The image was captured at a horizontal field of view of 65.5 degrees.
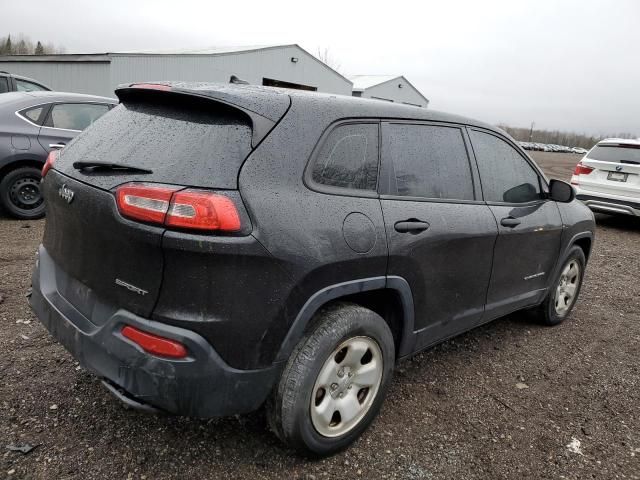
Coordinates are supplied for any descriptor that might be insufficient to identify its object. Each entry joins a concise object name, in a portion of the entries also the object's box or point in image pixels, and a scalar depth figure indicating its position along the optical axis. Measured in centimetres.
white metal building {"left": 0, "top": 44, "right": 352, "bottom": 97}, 2053
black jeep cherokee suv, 192
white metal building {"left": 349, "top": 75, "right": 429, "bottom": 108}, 3553
